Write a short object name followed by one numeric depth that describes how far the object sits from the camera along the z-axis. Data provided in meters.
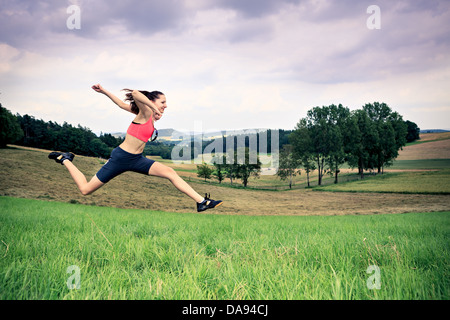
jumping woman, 3.16
